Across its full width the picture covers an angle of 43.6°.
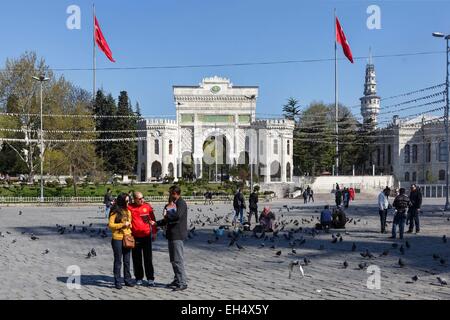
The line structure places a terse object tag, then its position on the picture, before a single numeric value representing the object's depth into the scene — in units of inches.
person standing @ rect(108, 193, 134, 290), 344.2
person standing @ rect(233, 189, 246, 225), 788.3
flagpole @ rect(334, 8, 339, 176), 2250.2
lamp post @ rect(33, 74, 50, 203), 1403.3
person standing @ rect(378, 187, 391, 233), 672.4
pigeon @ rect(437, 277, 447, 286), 353.8
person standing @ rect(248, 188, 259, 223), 831.1
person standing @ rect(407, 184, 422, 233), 683.4
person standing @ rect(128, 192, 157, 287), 352.2
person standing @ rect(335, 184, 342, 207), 1142.6
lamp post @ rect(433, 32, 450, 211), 1085.1
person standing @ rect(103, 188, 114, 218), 944.3
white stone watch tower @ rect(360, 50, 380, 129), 5176.2
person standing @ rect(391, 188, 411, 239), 611.5
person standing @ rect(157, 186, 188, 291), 338.0
